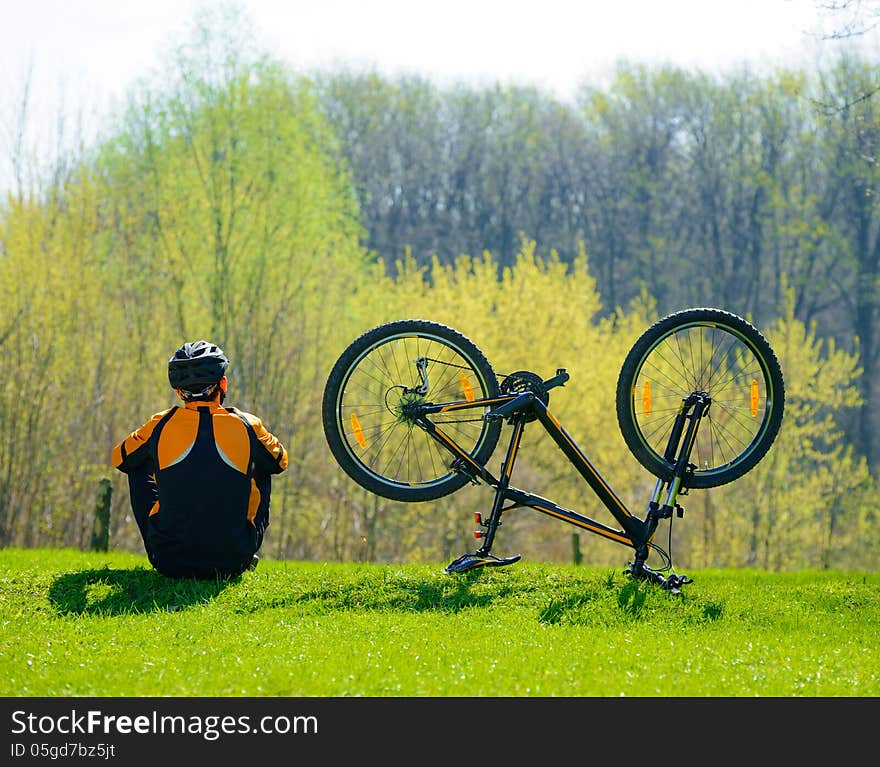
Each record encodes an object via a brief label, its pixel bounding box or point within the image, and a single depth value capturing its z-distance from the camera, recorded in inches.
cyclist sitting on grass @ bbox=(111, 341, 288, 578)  584.7
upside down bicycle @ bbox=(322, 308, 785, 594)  628.1
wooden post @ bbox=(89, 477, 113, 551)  880.3
